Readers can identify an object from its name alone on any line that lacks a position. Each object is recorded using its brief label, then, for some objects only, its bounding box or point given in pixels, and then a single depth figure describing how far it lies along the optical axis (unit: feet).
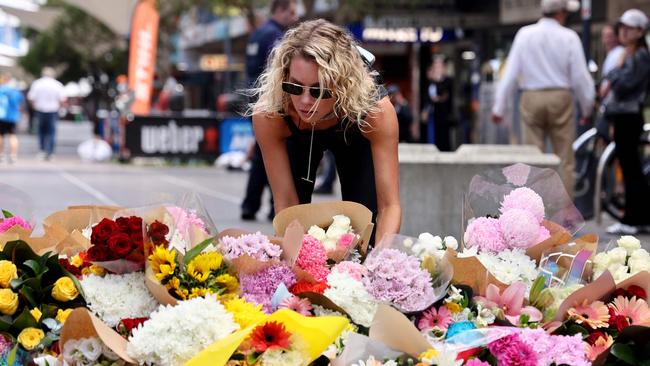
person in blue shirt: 154.81
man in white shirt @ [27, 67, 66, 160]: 166.70
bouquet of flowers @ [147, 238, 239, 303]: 21.78
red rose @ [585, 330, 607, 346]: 21.42
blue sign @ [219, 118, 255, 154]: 158.68
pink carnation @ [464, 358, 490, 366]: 19.79
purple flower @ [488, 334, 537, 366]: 19.98
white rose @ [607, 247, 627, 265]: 24.65
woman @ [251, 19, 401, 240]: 28.08
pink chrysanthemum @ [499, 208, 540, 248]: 24.45
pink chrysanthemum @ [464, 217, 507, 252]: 24.44
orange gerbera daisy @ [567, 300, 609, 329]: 21.51
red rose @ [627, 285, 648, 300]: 22.72
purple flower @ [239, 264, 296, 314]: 22.60
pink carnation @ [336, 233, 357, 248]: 24.87
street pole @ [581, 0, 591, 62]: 84.59
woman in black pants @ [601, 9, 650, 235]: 69.43
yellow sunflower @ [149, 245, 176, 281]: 21.80
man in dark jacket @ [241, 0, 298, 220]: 70.18
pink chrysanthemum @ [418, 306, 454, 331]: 21.59
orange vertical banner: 161.85
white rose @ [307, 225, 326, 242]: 25.03
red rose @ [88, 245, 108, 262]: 22.31
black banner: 157.98
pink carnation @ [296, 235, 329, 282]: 23.60
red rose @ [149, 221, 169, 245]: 22.39
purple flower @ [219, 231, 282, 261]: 22.83
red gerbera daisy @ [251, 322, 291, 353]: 20.24
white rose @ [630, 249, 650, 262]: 24.70
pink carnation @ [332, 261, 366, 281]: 22.72
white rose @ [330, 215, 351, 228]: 25.55
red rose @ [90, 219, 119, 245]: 22.45
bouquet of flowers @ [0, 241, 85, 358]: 22.20
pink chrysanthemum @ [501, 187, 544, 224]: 25.43
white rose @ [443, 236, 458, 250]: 24.67
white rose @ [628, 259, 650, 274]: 24.30
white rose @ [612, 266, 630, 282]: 23.90
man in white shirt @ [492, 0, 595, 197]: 66.41
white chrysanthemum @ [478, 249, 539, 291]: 23.15
